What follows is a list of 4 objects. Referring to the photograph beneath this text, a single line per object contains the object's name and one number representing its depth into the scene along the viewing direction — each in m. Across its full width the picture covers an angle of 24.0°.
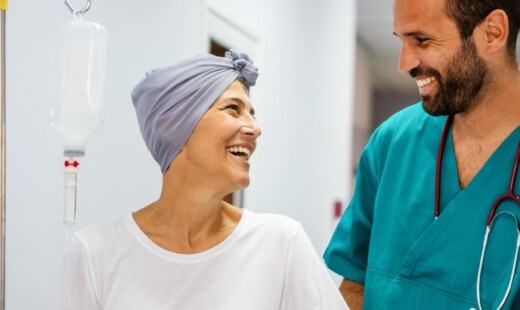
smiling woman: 1.77
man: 1.89
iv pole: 1.66
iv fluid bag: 1.73
